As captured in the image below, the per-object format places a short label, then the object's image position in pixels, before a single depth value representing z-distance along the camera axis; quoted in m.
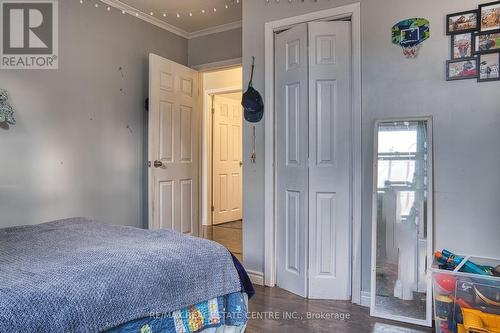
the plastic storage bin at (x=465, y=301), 1.84
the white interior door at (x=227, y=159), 6.03
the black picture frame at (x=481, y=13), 2.23
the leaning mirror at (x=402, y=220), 2.39
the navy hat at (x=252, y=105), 3.08
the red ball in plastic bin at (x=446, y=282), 2.01
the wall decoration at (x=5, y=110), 2.79
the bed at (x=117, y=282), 1.14
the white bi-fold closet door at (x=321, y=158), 2.71
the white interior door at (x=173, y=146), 3.78
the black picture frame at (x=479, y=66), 2.20
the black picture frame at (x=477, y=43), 2.21
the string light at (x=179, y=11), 3.52
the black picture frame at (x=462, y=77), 2.25
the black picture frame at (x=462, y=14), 2.25
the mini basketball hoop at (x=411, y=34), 2.42
